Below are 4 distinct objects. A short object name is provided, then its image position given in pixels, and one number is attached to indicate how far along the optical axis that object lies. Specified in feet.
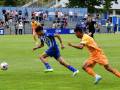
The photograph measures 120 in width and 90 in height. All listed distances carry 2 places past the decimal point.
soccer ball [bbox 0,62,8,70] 60.04
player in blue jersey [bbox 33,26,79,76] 58.85
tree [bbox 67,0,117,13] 298.17
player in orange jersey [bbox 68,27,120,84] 48.57
